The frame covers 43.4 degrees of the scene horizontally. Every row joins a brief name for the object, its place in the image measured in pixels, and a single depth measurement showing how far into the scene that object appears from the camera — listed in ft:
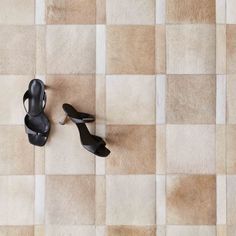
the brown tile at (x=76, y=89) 4.38
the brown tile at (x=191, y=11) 4.39
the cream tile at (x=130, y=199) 4.37
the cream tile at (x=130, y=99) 4.39
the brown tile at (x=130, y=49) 4.39
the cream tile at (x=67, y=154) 4.38
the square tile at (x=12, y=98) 4.38
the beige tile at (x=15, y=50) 4.37
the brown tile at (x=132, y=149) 4.38
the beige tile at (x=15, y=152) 4.36
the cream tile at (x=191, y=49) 4.40
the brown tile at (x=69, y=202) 4.35
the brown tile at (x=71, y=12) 4.38
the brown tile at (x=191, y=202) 4.35
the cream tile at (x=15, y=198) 4.36
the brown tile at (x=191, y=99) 4.39
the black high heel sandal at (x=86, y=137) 4.12
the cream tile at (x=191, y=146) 4.39
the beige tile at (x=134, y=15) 4.40
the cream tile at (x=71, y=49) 4.38
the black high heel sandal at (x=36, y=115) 4.25
